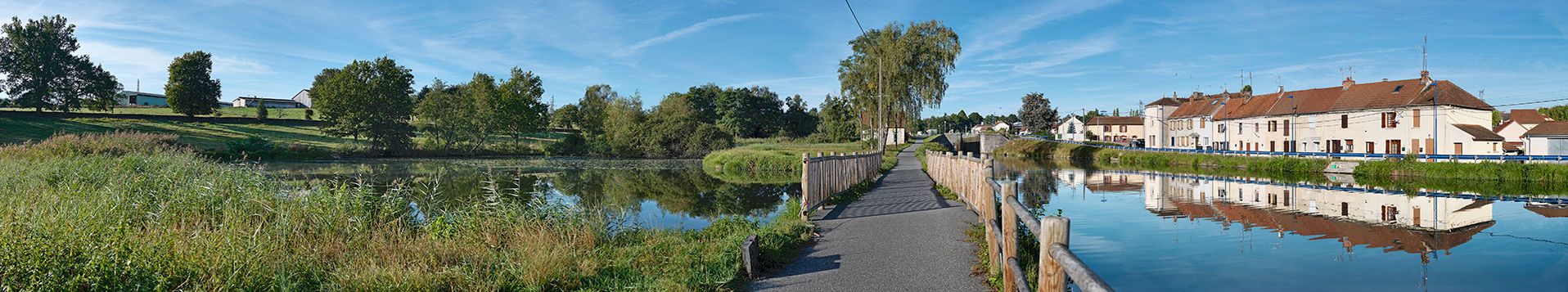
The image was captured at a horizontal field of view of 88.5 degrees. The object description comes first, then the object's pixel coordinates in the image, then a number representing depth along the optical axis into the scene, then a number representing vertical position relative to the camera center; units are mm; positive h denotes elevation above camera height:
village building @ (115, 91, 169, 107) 95438 +5680
